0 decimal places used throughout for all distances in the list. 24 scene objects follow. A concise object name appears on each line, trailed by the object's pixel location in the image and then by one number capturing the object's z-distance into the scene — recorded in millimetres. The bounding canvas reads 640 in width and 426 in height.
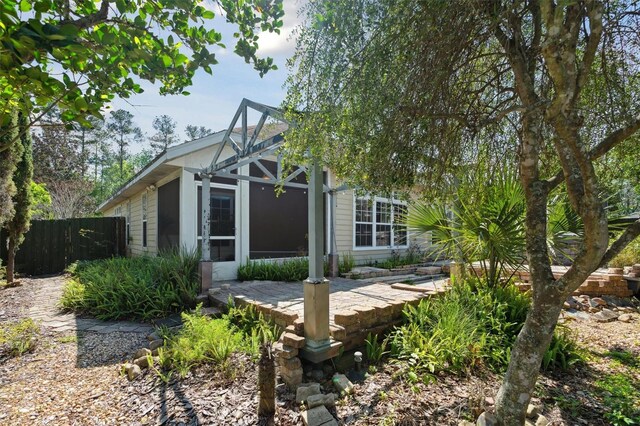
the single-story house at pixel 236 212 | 7256
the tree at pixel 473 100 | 1948
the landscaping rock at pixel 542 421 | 2252
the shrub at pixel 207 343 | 3303
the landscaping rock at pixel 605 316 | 5047
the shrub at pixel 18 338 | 3877
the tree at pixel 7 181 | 6209
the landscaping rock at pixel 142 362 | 3428
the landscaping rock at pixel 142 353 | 3591
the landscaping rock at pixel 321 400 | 2578
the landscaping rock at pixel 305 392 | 2718
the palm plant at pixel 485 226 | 3670
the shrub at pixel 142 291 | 5316
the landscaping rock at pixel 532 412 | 2416
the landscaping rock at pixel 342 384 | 2828
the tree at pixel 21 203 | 7888
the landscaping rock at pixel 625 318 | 4987
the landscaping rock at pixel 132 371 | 3247
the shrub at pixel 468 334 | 3186
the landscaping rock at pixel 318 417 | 2383
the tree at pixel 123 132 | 28234
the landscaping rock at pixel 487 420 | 2195
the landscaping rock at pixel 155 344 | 3831
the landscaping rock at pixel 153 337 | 4167
